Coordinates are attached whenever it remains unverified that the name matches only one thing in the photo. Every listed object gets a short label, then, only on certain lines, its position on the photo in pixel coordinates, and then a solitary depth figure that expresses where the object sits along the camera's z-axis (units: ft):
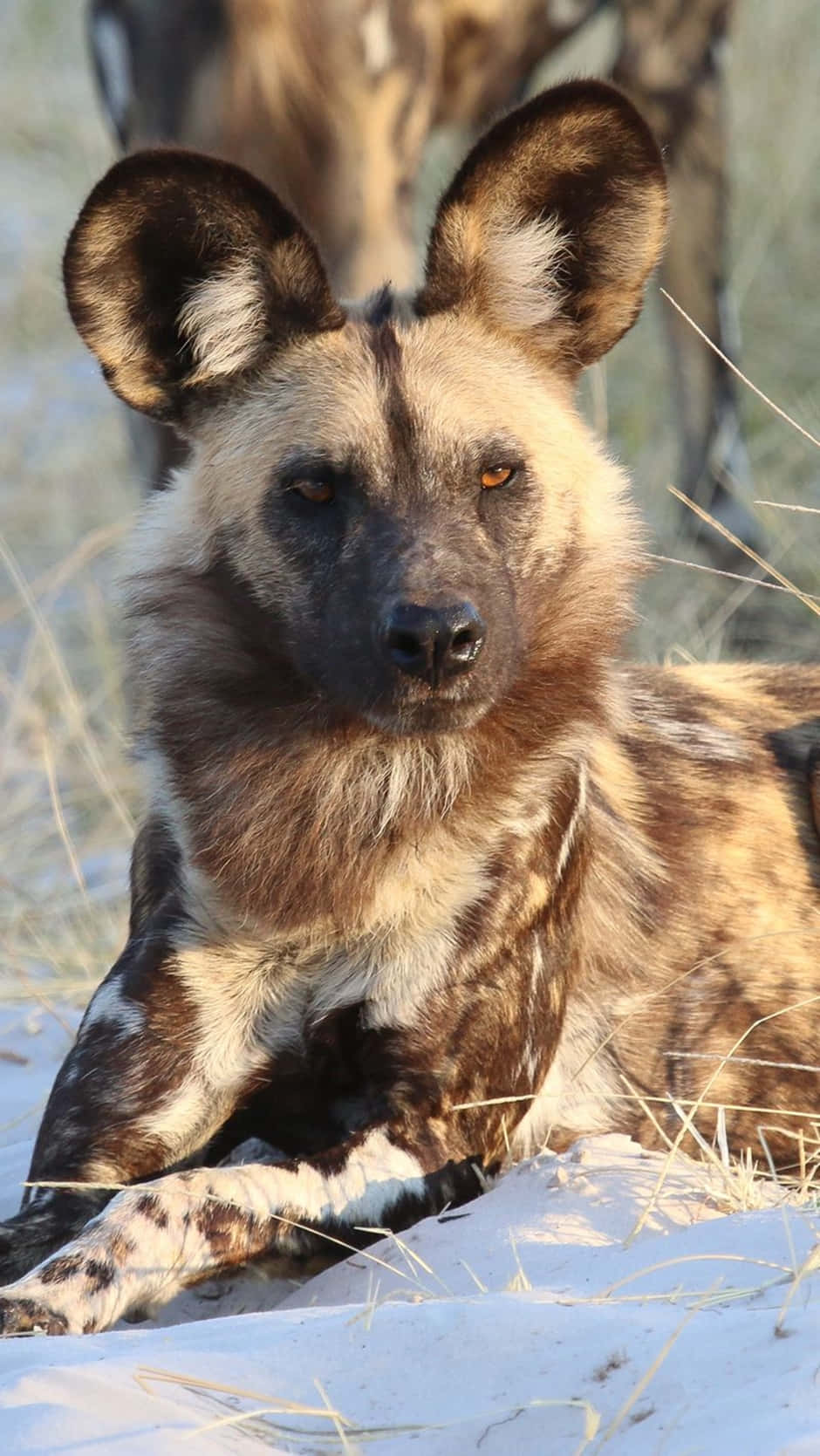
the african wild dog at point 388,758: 18.43
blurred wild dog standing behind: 30.76
